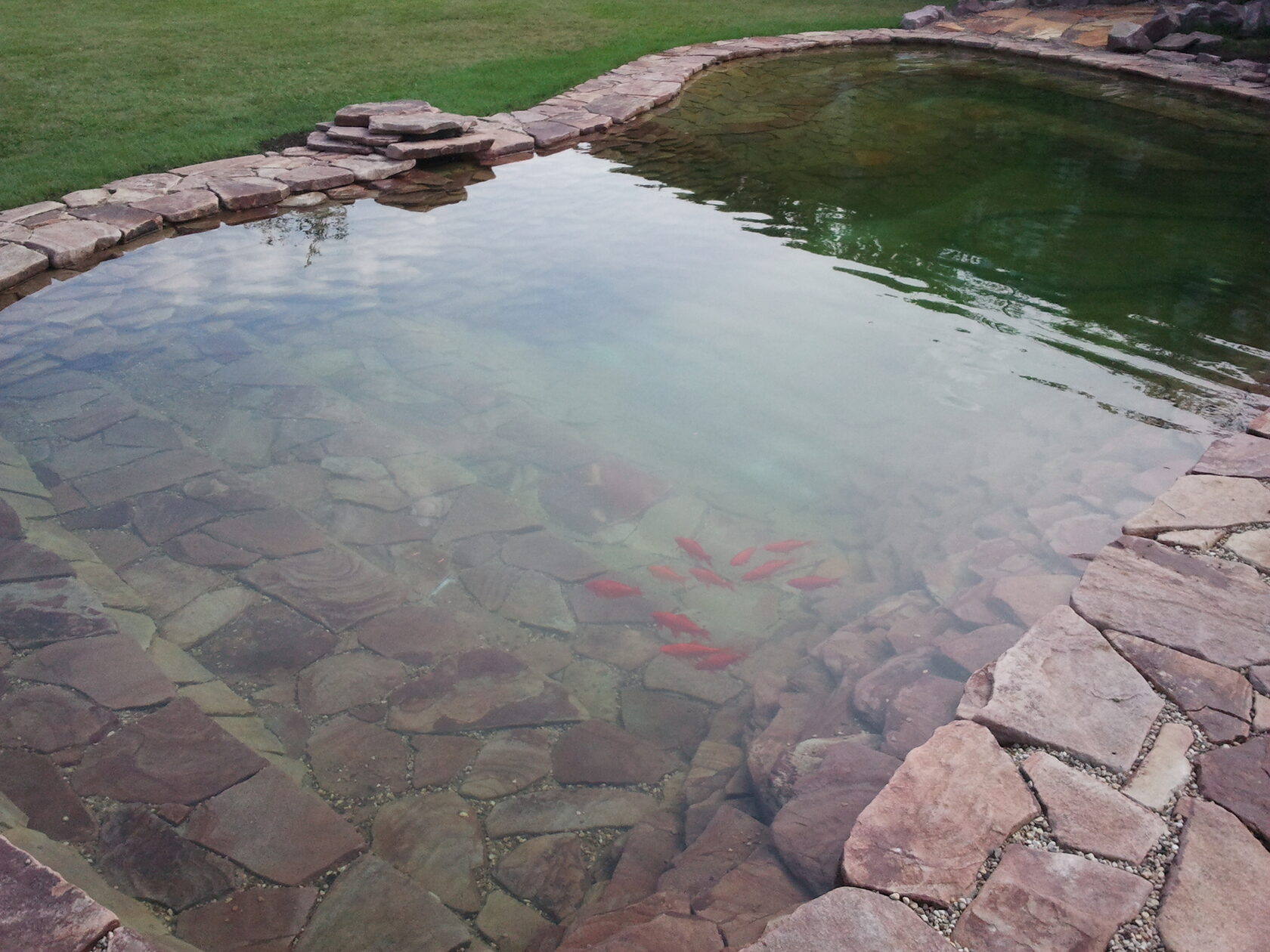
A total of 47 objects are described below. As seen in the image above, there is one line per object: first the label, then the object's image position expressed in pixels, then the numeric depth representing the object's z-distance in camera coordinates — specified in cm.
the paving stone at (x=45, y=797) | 233
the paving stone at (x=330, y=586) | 312
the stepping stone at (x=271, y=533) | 338
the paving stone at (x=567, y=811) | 246
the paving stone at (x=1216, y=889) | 188
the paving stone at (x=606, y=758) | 264
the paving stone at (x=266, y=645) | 289
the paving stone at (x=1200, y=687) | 242
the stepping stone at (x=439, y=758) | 258
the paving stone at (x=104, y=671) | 273
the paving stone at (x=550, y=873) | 228
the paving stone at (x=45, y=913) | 184
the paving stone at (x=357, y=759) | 254
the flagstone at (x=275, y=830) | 228
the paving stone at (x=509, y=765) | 256
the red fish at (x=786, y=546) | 355
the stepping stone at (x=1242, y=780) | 216
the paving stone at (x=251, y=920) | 210
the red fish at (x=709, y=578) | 339
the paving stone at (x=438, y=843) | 229
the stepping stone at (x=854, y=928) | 190
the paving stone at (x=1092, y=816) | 208
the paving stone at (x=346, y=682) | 279
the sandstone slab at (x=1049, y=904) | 188
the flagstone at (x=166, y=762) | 245
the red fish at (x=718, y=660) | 305
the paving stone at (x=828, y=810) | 227
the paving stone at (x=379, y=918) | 212
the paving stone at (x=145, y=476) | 360
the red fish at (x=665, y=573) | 341
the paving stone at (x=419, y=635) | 299
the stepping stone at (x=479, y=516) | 356
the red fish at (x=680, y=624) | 318
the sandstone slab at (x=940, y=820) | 204
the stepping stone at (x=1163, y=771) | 222
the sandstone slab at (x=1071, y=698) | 238
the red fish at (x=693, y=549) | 351
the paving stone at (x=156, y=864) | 220
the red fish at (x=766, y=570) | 342
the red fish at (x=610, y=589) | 332
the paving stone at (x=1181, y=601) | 271
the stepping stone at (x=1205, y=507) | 329
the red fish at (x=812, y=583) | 339
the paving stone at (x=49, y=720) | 257
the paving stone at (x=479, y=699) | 276
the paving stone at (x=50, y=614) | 292
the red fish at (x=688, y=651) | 309
